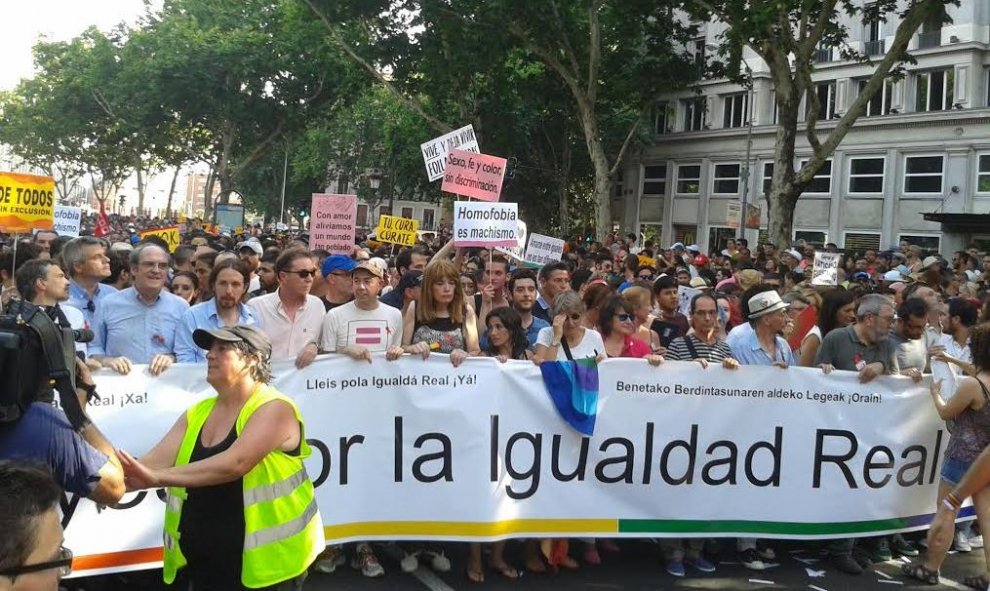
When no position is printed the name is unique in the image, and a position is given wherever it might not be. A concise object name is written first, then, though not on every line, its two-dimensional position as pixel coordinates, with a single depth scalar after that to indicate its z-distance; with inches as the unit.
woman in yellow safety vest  134.0
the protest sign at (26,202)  357.1
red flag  751.5
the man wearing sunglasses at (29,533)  84.4
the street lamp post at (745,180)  1224.1
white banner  209.9
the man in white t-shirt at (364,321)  235.8
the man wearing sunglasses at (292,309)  236.5
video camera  109.3
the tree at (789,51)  701.9
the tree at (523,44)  899.4
